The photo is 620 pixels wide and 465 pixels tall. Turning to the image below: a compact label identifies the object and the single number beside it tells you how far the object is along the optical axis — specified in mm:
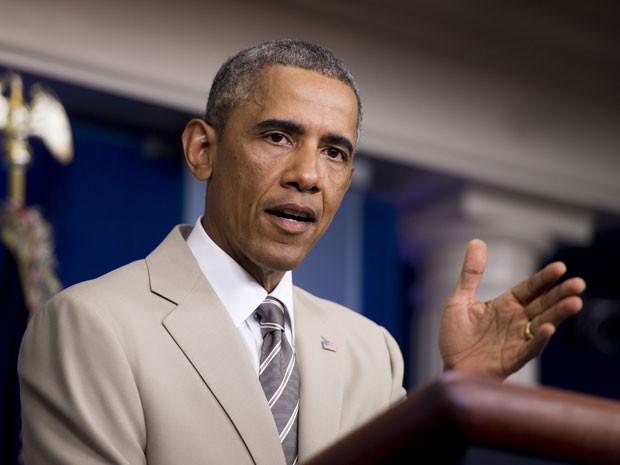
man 3649
